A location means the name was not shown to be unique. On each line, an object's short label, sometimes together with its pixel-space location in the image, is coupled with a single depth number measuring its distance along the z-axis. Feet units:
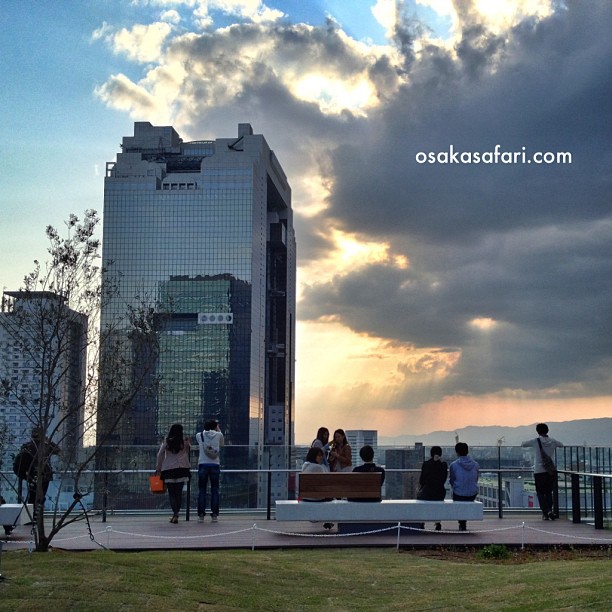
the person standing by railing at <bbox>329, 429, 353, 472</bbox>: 49.34
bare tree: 37.11
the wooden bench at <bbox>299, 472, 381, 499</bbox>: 45.39
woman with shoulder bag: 49.06
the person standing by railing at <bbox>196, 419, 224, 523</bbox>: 50.39
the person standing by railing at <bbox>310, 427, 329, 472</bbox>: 48.98
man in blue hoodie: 48.70
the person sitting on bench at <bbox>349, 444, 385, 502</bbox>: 47.09
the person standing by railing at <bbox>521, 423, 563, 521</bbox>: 52.47
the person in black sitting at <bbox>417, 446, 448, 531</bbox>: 47.83
